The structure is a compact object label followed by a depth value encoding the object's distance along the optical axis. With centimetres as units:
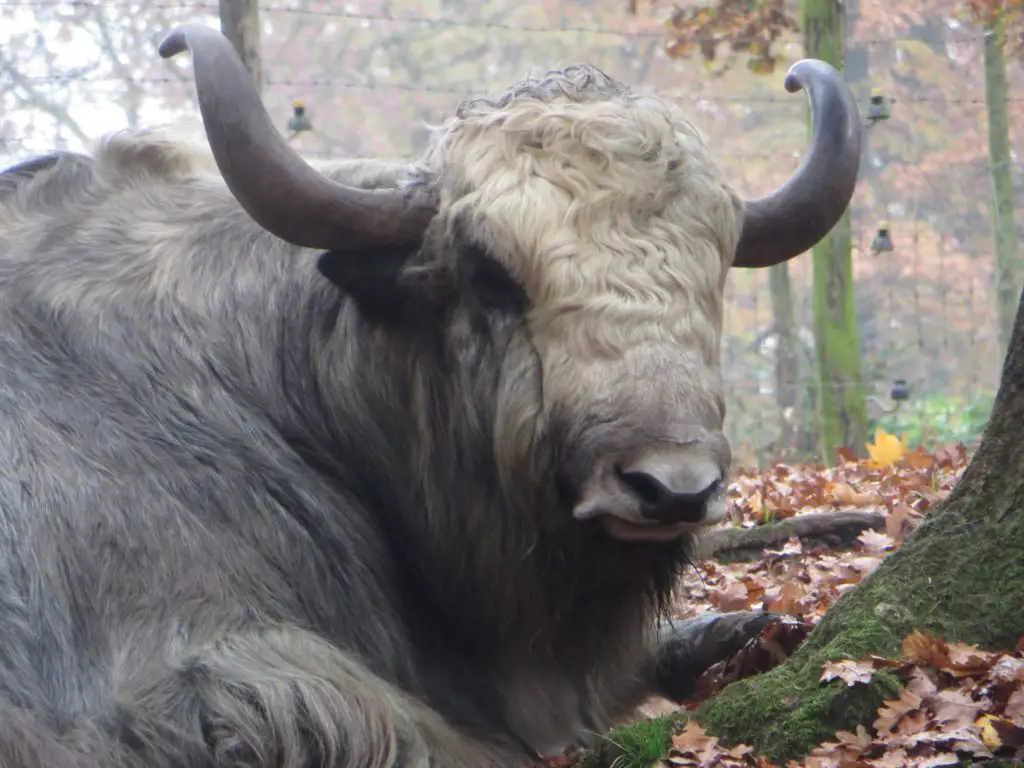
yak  684
